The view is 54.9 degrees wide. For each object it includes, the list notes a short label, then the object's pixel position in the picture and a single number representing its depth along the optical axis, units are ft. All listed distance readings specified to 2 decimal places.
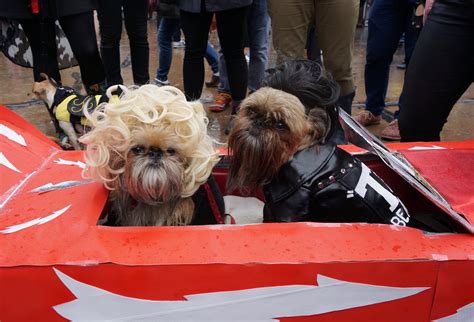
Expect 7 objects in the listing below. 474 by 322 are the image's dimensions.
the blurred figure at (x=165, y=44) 13.87
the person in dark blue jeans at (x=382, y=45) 10.51
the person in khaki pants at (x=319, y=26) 8.34
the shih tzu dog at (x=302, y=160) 4.90
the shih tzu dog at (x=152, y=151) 4.47
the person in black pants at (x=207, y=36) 8.66
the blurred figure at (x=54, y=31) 8.48
